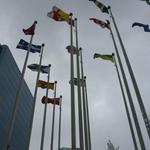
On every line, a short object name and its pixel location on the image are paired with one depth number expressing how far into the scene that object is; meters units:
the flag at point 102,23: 22.17
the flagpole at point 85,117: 18.92
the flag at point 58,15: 20.97
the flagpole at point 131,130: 20.15
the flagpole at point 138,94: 14.31
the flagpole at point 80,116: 13.25
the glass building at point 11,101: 55.13
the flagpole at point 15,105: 17.93
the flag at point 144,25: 20.24
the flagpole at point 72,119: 12.43
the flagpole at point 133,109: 14.64
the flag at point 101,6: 22.08
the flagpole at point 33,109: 20.49
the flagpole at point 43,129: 23.71
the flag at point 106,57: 22.77
